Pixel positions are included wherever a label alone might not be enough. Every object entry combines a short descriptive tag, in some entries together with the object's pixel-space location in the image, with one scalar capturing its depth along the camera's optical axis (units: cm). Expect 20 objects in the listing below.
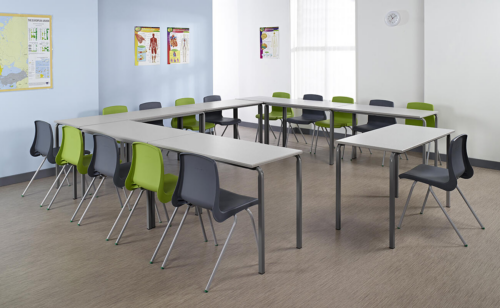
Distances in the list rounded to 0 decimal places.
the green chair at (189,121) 707
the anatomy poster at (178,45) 785
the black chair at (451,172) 382
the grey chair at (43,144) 504
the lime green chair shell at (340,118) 703
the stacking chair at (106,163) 406
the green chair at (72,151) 449
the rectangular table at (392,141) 383
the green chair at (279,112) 773
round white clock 707
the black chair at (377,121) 658
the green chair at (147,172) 361
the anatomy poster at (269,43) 902
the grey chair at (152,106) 682
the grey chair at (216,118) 733
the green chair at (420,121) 618
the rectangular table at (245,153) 345
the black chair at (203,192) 325
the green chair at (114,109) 607
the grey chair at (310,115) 734
